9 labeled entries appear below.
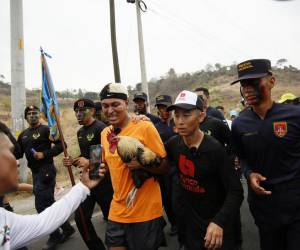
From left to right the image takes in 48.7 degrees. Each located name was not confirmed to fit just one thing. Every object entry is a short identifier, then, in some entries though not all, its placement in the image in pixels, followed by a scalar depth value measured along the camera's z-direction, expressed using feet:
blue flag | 13.91
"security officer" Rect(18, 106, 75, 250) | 16.78
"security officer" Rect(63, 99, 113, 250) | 13.31
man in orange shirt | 9.70
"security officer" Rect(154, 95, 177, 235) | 16.62
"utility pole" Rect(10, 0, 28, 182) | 27.02
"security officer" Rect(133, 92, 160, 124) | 21.25
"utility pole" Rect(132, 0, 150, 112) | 47.24
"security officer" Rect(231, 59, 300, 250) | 9.02
